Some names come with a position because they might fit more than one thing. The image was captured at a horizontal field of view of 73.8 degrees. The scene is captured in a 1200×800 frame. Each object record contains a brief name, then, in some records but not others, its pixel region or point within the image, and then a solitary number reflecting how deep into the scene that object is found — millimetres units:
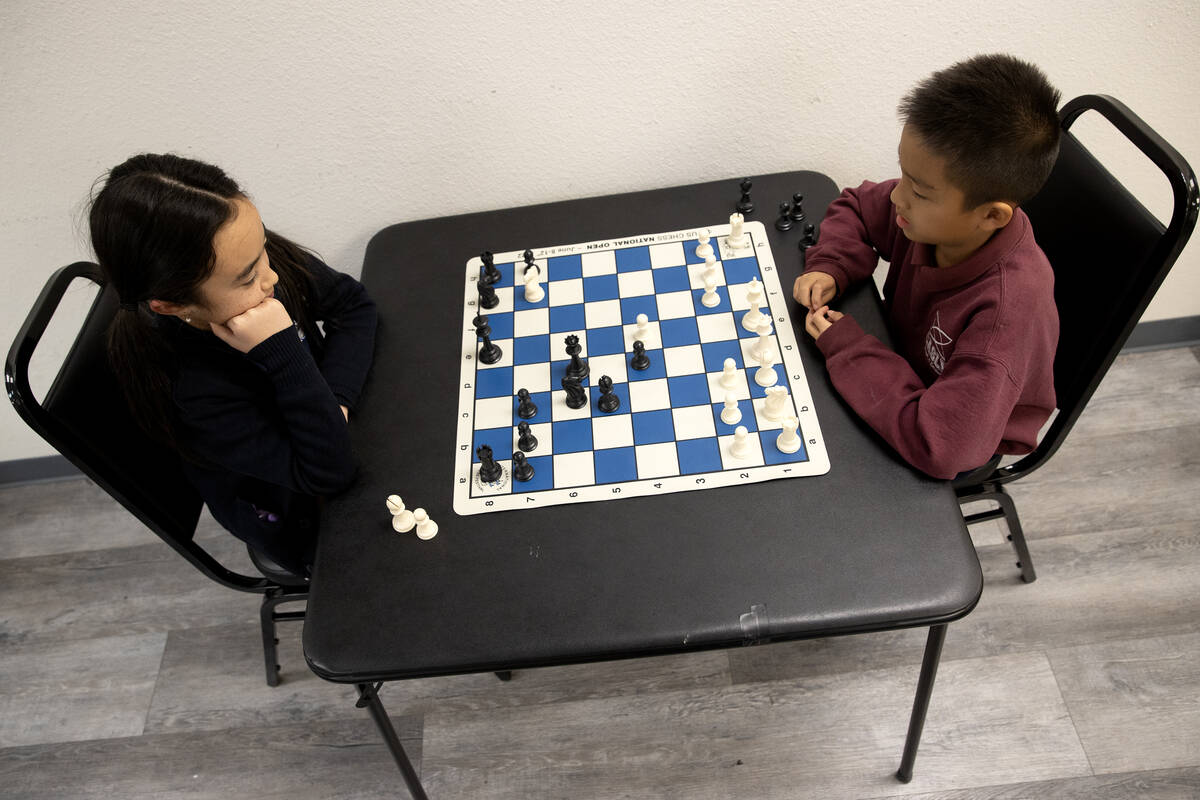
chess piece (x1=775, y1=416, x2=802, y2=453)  1254
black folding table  1102
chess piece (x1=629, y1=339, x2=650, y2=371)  1403
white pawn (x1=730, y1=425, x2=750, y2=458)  1243
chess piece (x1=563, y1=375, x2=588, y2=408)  1342
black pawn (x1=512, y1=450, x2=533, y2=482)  1270
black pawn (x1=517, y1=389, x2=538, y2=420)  1359
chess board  1271
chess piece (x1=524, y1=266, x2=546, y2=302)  1573
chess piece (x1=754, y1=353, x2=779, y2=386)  1352
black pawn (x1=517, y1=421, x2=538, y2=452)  1315
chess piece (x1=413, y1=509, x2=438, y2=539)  1229
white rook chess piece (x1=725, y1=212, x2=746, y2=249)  1607
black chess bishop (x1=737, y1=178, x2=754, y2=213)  1673
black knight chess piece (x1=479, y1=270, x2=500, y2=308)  1566
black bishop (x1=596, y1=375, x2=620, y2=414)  1341
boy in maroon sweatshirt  1182
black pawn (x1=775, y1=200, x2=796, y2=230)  1626
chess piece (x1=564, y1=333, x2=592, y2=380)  1396
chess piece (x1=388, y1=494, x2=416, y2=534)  1226
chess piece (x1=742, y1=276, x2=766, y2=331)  1434
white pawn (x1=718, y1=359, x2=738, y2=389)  1343
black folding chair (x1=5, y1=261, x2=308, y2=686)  1206
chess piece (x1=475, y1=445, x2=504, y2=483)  1263
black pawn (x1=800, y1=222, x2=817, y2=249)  1595
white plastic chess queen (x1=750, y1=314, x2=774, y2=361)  1385
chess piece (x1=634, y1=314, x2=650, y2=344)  1449
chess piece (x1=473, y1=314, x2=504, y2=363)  1468
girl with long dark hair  1166
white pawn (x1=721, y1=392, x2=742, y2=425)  1294
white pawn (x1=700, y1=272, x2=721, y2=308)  1505
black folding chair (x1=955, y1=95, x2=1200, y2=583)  1175
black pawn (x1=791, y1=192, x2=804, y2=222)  1616
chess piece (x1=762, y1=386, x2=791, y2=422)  1273
